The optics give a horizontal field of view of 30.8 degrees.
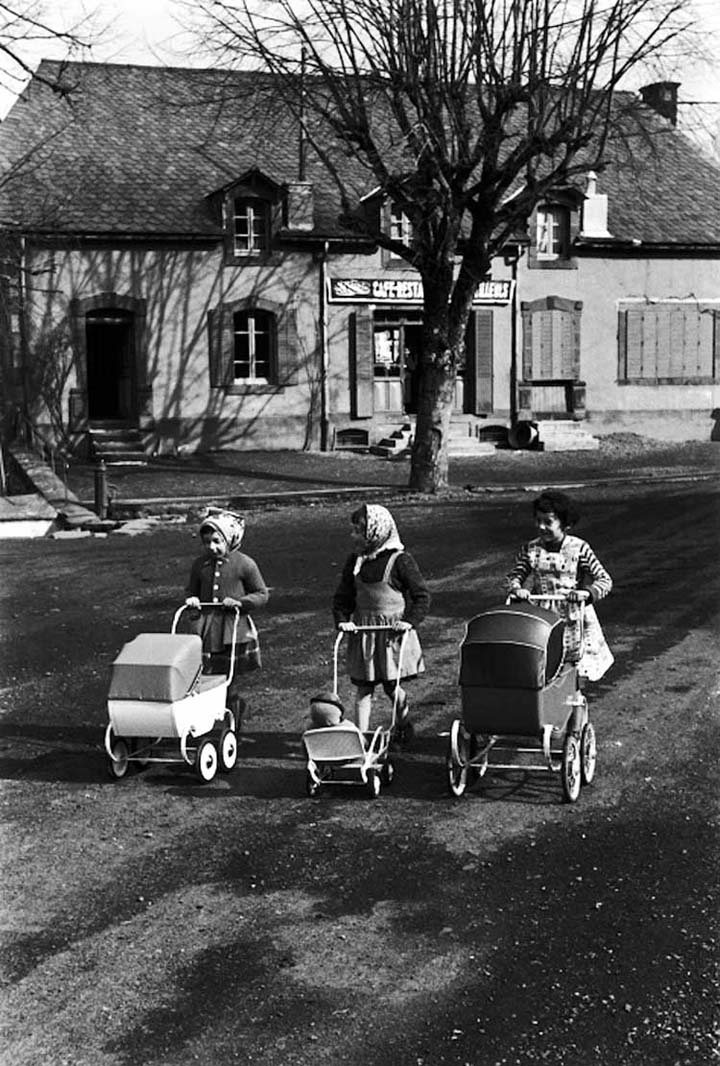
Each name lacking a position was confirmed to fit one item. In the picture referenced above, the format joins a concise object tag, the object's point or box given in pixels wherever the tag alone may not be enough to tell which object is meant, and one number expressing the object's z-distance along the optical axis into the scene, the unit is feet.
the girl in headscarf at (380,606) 26.32
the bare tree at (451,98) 64.44
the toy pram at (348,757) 24.18
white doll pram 25.03
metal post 64.75
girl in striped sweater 26.09
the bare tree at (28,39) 45.85
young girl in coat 27.81
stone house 89.45
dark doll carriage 23.45
